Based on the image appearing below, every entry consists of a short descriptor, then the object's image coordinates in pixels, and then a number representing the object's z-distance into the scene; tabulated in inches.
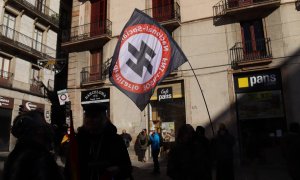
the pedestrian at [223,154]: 317.1
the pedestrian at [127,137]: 649.0
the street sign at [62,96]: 595.4
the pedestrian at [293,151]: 237.3
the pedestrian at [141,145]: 597.3
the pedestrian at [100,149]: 111.0
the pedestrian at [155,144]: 458.3
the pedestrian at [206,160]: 191.1
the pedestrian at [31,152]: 86.1
